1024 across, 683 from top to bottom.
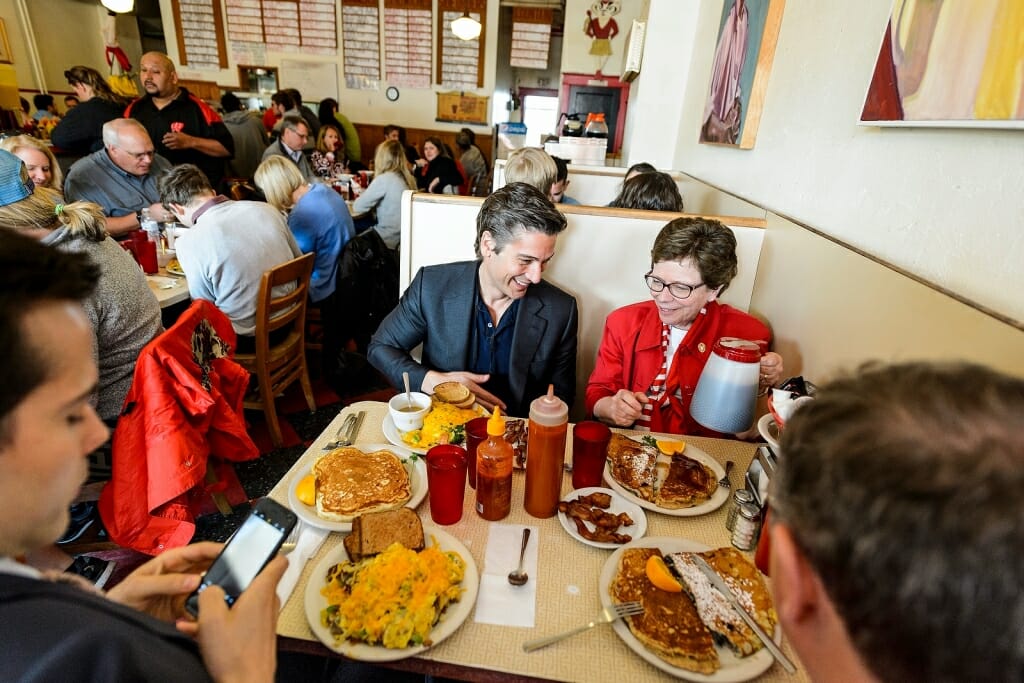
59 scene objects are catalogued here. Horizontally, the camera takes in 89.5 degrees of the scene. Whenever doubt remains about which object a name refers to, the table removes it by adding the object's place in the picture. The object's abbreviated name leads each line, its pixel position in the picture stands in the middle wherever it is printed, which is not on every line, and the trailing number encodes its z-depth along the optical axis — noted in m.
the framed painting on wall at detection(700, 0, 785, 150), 2.23
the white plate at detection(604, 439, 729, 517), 1.11
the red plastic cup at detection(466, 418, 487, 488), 1.17
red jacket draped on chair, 1.50
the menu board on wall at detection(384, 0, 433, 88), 7.96
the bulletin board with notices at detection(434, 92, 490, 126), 8.46
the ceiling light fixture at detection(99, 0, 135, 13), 5.72
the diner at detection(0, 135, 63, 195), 2.73
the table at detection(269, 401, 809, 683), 0.77
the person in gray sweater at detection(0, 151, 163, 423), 1.69
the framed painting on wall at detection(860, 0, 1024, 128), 0.95
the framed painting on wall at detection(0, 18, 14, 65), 7.59
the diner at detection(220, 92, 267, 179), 6.04
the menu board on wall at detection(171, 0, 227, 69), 8.24
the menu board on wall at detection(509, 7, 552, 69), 8.16
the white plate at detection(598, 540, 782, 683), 0.77
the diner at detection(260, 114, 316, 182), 4.71
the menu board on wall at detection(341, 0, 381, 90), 8.02
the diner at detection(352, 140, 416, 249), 4.14
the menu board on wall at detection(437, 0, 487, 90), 7.90
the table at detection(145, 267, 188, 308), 2.32
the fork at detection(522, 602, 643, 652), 0.80
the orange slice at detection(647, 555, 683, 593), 0.90
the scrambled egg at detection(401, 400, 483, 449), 1.29
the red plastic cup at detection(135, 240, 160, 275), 2.55
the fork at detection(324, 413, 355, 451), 1.27
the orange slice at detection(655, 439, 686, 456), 1.25
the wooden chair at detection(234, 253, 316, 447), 2.35
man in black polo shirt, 3.78
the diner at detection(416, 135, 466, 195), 5.77
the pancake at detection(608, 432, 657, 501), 1.19
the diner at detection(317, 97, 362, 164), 6.68
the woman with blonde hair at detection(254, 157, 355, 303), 3.33
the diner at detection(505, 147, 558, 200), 2.86
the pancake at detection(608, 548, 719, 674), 0.79
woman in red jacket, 1.56
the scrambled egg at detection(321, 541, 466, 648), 0.79
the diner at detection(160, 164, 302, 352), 2.43
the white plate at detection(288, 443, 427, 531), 1.02
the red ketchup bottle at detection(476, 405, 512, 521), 1.02
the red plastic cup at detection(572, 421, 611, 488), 1.15
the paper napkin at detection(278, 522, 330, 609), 0.88
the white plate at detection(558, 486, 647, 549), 1.03
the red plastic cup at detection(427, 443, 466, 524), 1.02
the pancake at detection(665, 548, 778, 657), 0.83
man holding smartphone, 0.51
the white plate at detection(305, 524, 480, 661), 0.77
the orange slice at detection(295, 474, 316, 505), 1.07
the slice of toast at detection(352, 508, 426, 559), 0.94
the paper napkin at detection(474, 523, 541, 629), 0.86
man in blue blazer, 1.72
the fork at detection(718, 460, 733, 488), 1.21
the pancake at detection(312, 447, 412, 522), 1.04
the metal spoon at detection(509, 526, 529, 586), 0.91
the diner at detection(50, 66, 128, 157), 3.60
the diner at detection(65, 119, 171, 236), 3.01
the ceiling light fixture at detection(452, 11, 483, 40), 7.20
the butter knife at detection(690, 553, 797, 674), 0.80
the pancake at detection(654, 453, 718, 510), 1.14
